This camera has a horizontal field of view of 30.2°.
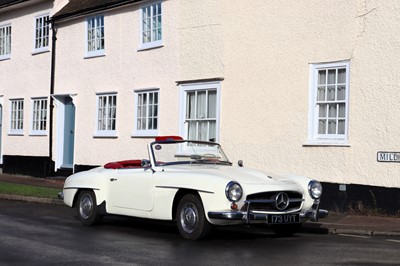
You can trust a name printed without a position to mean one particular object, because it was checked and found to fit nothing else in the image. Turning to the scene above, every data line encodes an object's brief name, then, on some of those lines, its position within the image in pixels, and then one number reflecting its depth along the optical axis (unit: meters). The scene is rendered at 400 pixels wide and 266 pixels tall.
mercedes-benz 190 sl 10.38
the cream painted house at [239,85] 14.70
